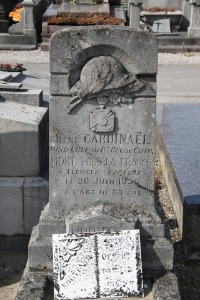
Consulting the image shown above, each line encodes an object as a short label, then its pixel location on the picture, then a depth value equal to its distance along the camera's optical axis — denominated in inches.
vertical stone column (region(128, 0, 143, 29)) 756.0
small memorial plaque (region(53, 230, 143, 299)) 211.6
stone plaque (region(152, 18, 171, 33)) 721.6
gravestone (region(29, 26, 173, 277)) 209.9
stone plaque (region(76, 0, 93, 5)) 768.3
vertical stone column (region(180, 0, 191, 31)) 760.3
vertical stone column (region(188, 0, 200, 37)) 707.4
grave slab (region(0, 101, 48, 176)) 258.1
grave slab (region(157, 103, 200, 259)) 261.4
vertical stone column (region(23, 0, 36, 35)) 711.1
